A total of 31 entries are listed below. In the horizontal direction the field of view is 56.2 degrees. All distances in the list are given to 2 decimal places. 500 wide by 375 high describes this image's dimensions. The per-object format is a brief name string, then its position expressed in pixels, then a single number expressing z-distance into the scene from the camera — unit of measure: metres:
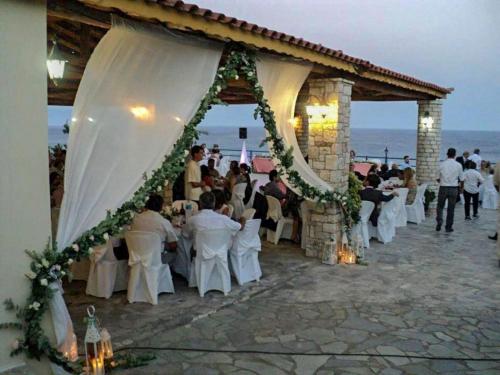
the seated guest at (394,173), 12.26
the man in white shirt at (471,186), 11.71
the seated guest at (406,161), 17.80
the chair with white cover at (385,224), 9.12
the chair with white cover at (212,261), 5.80
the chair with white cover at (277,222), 8.74
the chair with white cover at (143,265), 5.47
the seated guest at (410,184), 11.04
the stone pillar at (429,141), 13.02
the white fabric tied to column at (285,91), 6.32
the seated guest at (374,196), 8.76
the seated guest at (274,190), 8.75
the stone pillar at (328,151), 7.74
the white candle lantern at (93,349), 3.66
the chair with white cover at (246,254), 6.31
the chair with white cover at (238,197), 9.18
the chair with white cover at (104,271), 5.71
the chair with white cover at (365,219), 8.55
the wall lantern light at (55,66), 6.00
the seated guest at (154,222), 5.59
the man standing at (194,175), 8.85
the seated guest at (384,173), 12.43
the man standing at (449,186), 9.91
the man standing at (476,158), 14.41
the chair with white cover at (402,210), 10.55
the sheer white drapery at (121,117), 4.00
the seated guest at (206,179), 9.03
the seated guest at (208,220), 5.78
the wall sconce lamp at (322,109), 7.72
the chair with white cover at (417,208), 11.29
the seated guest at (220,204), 6.52
